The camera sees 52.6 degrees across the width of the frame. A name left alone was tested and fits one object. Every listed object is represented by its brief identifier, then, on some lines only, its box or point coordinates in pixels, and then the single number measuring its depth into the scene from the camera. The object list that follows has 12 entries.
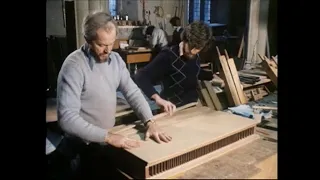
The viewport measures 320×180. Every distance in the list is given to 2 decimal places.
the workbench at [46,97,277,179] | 0.98
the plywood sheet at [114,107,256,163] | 0.98
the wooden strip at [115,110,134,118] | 1.25
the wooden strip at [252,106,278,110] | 1.58
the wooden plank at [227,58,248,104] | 1.73
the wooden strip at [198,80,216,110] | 1.60
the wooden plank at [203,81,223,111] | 1.64
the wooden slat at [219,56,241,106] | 1.71
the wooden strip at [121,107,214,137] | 1.17
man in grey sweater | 1.01
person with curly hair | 1.30
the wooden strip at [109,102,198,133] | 1.16
